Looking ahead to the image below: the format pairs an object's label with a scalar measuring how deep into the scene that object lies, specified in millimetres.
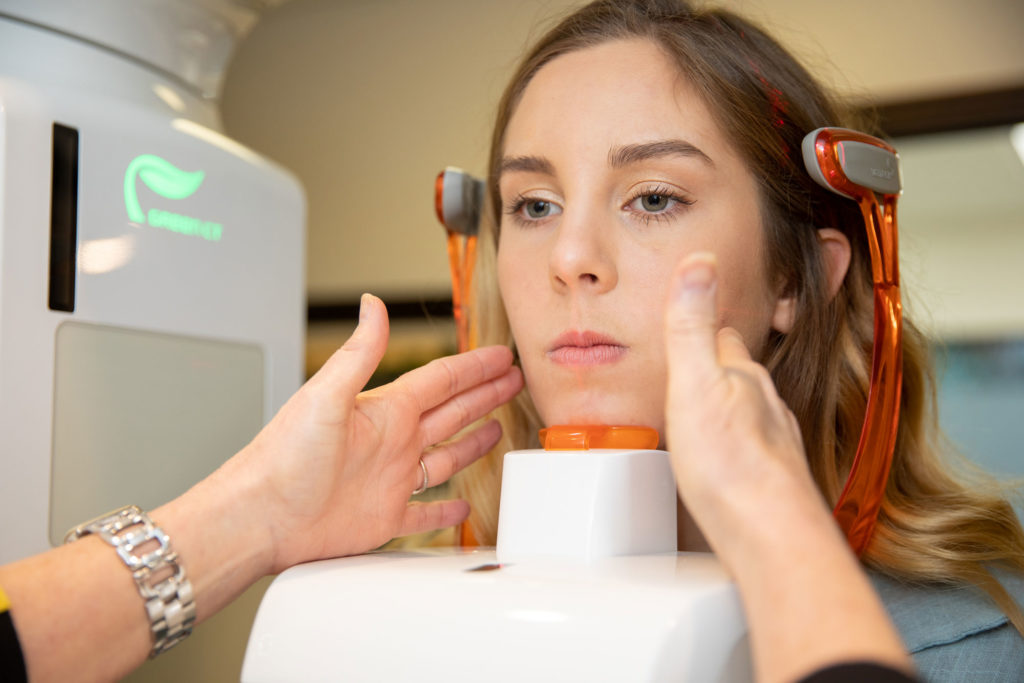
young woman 893
